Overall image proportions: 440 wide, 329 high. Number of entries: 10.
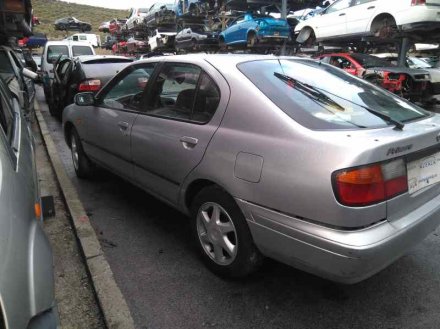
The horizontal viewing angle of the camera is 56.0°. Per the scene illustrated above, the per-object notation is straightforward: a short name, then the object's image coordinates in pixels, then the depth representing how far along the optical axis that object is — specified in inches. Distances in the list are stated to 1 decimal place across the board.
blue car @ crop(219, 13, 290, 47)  589.6
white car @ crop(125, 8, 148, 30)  1186.0
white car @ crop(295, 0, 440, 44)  391.5
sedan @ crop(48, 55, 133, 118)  316.2
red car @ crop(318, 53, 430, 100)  405.1
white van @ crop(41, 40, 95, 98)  472.0
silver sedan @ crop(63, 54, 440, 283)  84.6
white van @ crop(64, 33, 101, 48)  1226.6
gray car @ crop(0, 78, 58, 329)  55.9
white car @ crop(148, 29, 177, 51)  943.0
